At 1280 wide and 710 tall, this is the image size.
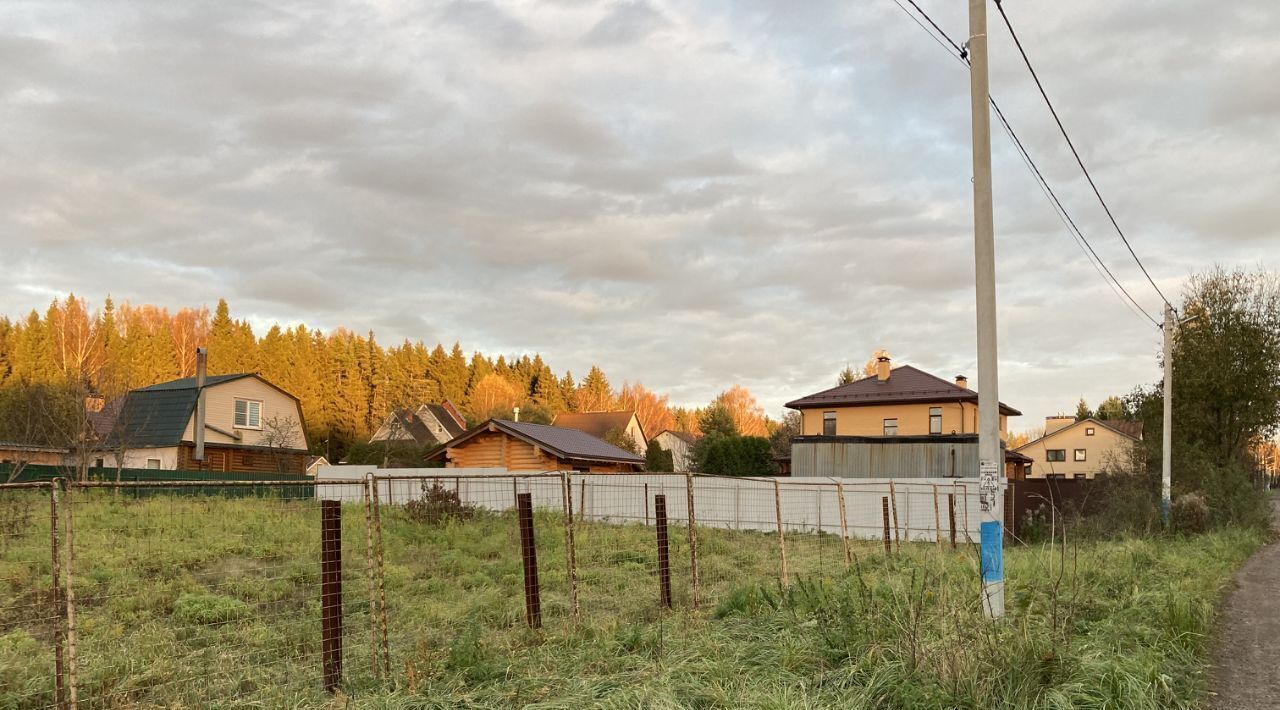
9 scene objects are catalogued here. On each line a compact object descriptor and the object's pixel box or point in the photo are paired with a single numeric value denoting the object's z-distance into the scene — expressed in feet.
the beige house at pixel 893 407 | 125.18
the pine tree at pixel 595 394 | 329.52
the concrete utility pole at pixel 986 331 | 23.73
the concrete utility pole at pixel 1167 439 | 65.41
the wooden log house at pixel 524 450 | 101.60
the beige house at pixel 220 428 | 114.83
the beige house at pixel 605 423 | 241.14
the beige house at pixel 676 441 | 250.37
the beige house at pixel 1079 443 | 216.13
